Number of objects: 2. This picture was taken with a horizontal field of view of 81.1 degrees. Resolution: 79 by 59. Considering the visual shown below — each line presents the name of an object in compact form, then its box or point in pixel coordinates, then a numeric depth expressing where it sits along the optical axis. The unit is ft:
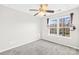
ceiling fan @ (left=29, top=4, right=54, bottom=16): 5.18
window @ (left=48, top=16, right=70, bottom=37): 8.95
